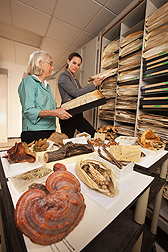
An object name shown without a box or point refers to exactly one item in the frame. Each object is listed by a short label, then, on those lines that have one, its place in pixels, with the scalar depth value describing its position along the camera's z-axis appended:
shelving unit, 1.27
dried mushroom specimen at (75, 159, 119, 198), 0.44
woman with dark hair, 1.48
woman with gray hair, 1.06
